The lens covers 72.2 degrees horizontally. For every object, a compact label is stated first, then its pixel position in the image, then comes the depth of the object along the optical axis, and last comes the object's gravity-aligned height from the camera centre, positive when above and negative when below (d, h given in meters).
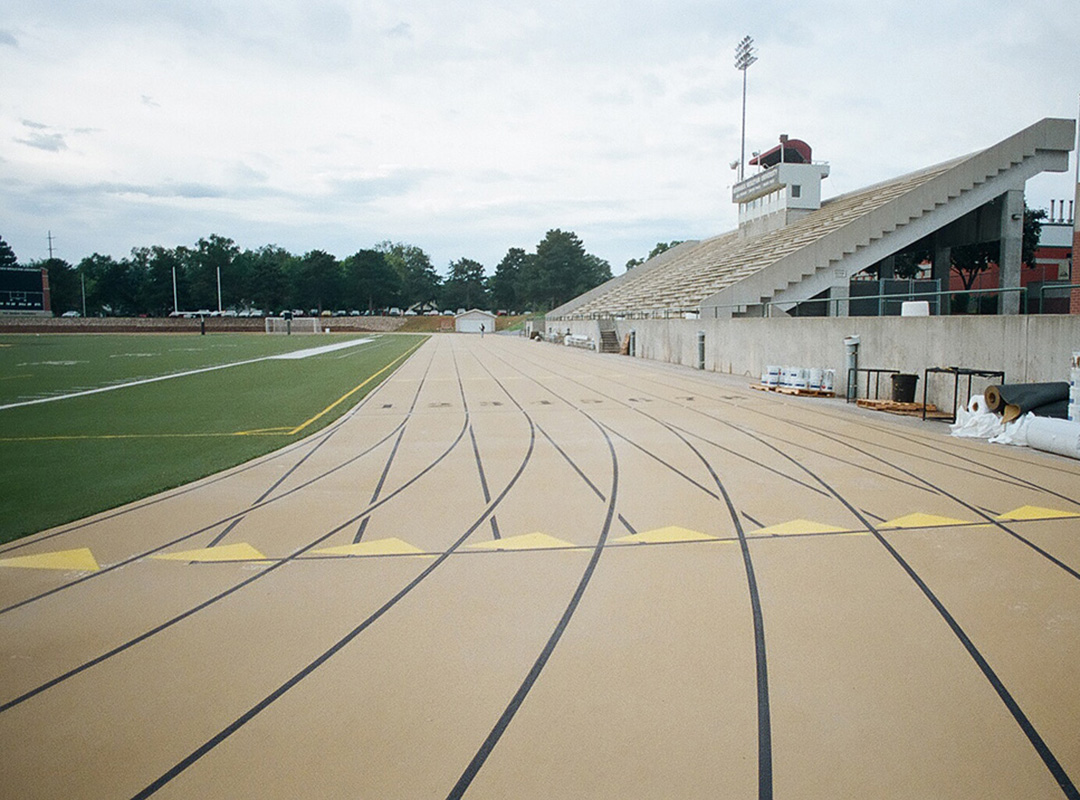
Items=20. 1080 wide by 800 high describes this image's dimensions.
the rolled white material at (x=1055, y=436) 9.23 -1.43
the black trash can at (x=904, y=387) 13.84 -1.16
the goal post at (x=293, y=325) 94.69 +0.19
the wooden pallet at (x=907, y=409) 13.59 -1.55
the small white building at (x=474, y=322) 101.19 +0.55
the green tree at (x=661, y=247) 125.83 +13.38
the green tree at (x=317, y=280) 117.12 +7.30
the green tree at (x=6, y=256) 115.75 +11.28
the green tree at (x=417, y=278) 138.38 +9.29
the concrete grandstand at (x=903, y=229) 28.30 +3.86
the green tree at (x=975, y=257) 41.62 +3.89
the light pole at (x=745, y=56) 51.74 +18.83
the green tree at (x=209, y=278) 115.94 +7.63
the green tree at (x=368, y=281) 121.81 +7.57
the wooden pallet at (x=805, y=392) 16.95 -1.56
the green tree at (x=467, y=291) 138.12 +6.57
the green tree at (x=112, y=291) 117.94 +5.72
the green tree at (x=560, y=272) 115.78 +8.41
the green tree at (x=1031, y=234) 41.78 +5.17
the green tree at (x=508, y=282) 134.38 +7.93
